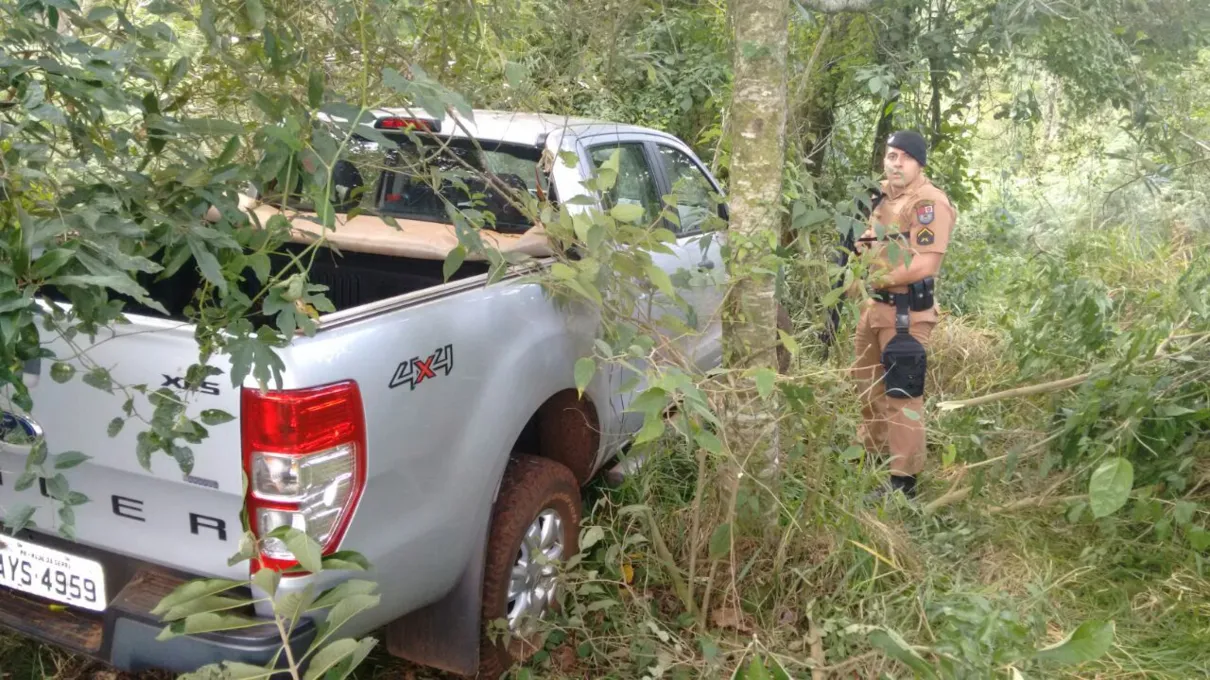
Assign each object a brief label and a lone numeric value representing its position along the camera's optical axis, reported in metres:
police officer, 3.81
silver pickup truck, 1.93
